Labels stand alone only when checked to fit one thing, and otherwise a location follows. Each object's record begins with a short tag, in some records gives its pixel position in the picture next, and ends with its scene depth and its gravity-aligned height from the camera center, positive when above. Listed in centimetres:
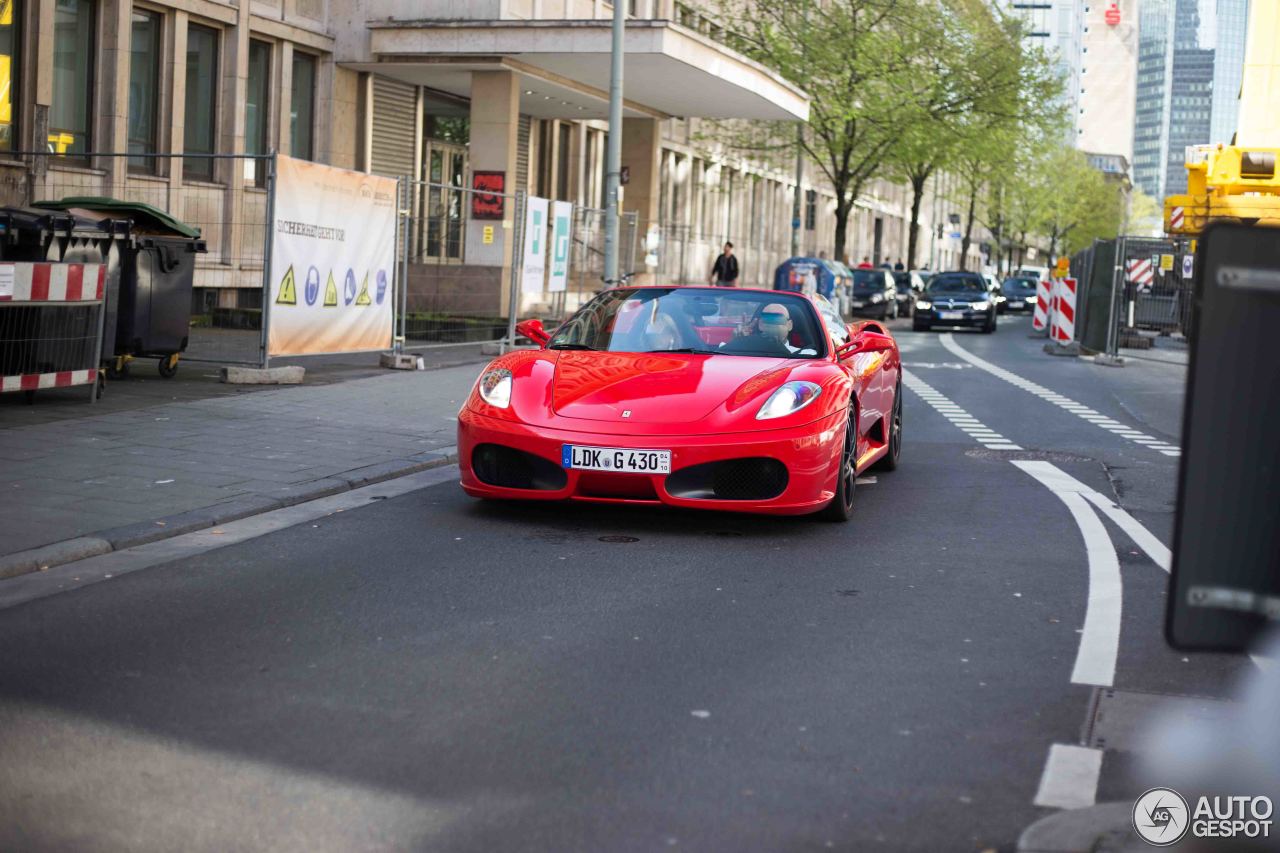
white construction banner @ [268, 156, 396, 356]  1467 -5
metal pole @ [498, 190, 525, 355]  2033 +7
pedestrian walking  3691 +20
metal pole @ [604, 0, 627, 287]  2330 +157
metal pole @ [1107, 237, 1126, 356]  2885 -27
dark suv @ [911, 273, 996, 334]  4134 -36
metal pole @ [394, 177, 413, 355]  1722 +13
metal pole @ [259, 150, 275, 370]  1424 -3
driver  913 -31
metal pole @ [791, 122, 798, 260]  4649 +225
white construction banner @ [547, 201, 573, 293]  2225 +32
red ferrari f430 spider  795 -70
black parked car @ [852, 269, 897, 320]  4661 -19
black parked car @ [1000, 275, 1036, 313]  6781 +0
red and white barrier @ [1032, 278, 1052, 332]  4025 -29
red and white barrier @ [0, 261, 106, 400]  1140 -61
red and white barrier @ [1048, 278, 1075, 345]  3250 -31
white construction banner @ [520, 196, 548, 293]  2105 +25
